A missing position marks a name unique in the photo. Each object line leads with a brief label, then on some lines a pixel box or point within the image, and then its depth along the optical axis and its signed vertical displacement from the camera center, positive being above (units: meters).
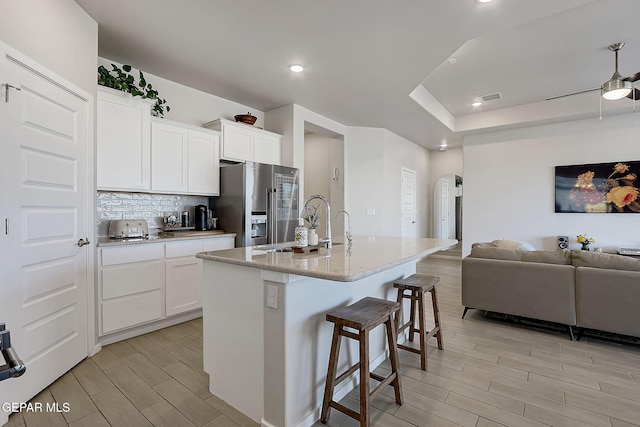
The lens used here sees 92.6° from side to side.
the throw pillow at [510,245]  3.61 -0.37
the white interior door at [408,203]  6.54 +0.25
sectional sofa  2.63 -0.69
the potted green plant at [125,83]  2.87 +1.29
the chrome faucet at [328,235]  2.33 -0.17
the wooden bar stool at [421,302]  2.31 -0.71
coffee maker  3.71 -0.04
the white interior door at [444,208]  8.19 +0.16
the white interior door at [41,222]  1.79 -0.05
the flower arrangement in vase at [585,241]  4.75 -0.42
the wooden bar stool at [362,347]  1.59 -0.75
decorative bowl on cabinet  4.10 +1.29
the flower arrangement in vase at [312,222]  2.25 -0.06
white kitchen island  1.57 -0.62
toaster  2.99 -0.14
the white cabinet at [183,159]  3.24 +0.63
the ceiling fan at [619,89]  2.94 +1.23
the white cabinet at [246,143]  3.85 +0.96
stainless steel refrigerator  3.64 +0.14
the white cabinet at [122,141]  2.80 +0.70
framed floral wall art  4.73 +0.42
